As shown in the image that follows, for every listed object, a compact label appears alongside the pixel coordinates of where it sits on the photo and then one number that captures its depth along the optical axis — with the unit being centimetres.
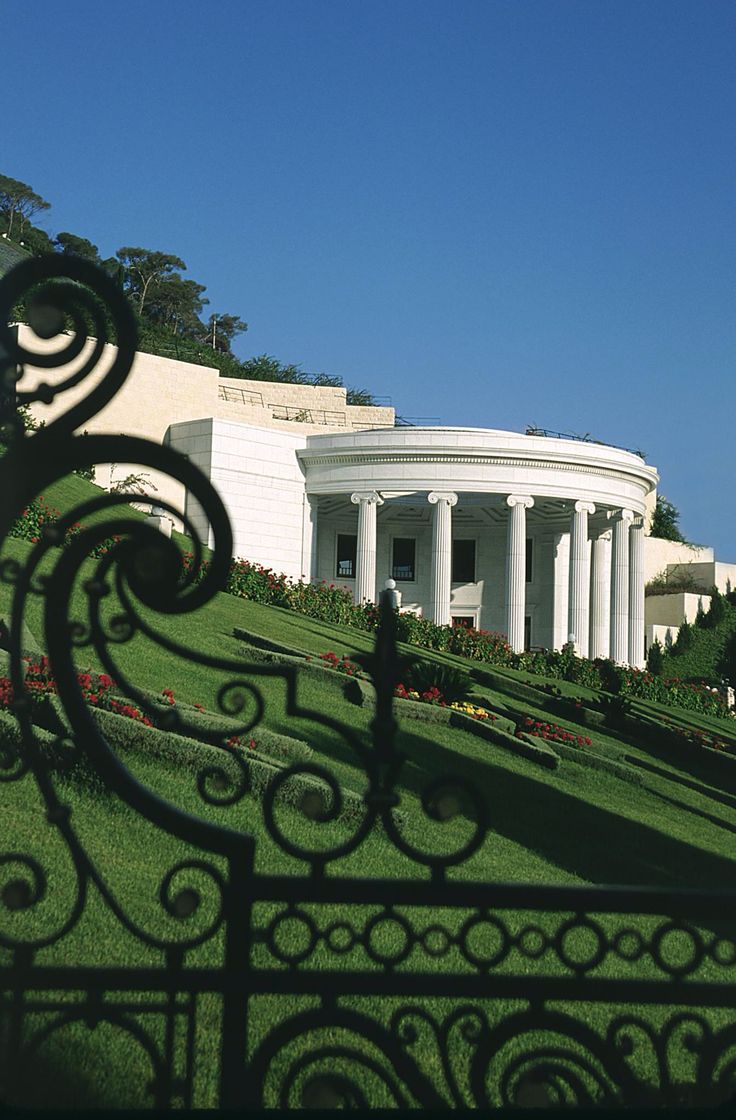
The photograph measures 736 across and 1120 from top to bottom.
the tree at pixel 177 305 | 8525
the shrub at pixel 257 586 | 2470
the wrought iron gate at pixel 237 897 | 250
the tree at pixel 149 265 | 8374
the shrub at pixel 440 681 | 1496
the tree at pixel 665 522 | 5569
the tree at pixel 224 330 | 9125
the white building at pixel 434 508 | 3494
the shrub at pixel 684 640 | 4437
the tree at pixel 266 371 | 6219
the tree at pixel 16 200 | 8519
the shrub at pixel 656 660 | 4078
